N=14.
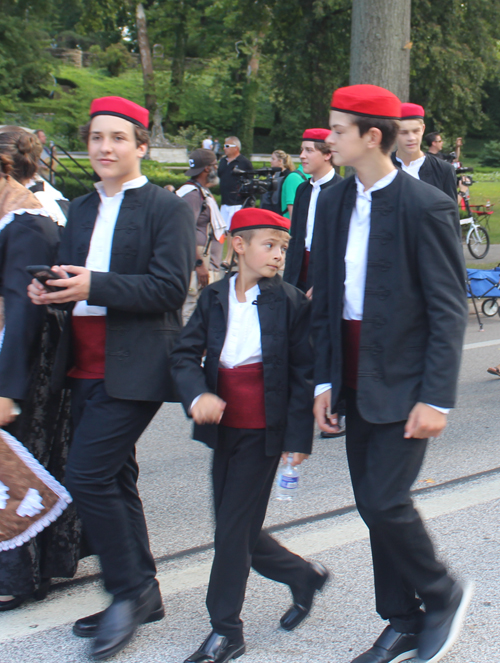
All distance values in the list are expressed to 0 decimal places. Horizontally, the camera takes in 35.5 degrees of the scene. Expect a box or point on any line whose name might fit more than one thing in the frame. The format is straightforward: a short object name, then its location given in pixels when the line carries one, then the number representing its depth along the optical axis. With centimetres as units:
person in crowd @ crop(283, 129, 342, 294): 521
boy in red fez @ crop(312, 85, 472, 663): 227
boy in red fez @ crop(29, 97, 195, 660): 259
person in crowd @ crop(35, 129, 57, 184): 1055
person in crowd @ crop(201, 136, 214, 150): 2989
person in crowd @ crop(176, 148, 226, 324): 863
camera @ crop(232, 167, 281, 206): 963
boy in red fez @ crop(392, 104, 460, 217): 514
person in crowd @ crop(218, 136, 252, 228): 1272
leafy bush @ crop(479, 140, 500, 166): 4659
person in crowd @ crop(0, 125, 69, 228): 296
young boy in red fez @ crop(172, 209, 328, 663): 252
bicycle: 1355
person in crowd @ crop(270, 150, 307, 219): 759
